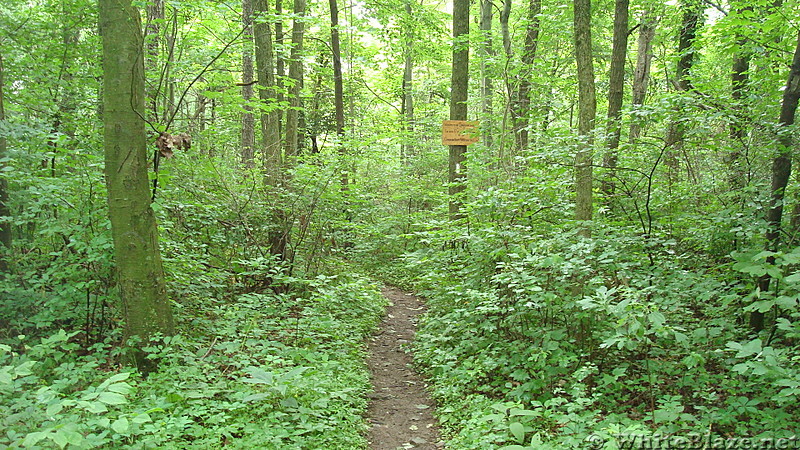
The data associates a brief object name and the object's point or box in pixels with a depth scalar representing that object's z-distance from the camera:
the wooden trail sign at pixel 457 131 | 9.38
